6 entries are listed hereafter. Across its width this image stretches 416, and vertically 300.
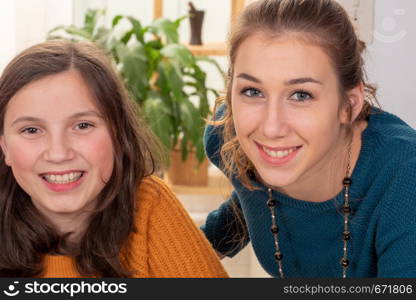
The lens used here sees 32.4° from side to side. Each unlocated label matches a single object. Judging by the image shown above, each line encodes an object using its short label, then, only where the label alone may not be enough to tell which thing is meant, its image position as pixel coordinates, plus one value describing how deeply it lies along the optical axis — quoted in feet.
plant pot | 10.69
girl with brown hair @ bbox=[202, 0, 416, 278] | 4.30
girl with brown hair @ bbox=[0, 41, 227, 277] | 4.39
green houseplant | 9.45
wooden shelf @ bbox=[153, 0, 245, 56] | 10.56
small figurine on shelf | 11.28
